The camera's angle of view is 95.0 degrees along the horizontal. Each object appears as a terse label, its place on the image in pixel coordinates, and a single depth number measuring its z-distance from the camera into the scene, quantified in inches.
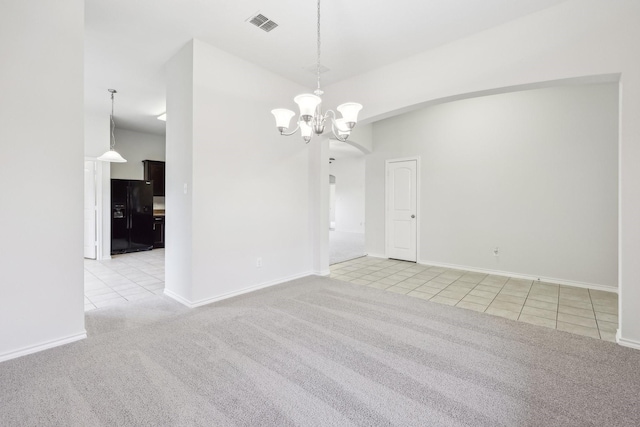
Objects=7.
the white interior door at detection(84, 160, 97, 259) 238.8
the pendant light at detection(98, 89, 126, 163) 213.5
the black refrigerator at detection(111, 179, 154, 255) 261.4
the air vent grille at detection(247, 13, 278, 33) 115.5
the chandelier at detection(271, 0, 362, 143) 92.9
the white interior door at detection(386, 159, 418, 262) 239.5
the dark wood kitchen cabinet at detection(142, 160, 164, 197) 298.2
